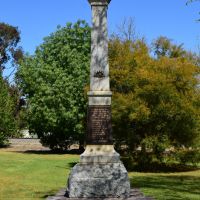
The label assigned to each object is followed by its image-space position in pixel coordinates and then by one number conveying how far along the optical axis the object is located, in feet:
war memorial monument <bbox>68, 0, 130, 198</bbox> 46.75
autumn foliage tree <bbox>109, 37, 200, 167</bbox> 88.28
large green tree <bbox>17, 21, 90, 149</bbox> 135.54
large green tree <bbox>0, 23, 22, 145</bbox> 168.03
